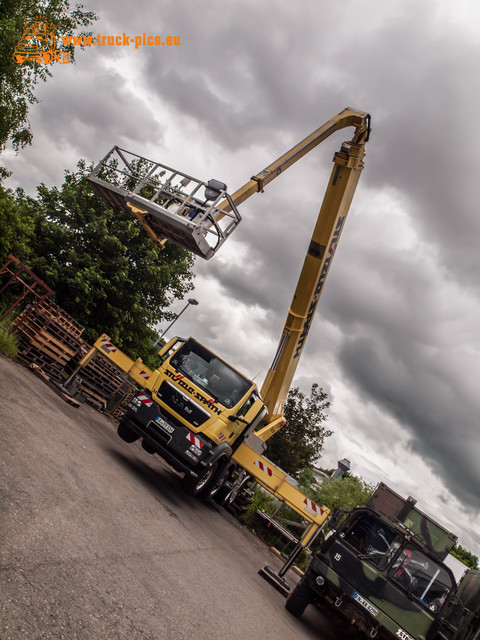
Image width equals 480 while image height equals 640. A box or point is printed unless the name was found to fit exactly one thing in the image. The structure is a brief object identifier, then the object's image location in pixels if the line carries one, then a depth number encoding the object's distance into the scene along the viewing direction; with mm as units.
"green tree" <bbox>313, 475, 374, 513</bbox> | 31234
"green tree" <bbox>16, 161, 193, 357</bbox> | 19109
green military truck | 6844
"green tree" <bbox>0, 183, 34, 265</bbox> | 15023
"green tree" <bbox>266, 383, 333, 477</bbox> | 38094
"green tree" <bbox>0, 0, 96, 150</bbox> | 19078
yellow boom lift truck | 8180
